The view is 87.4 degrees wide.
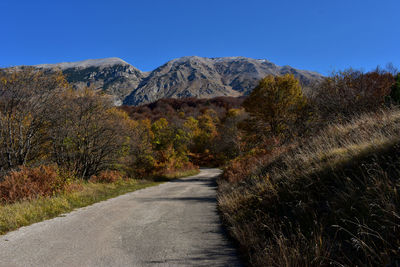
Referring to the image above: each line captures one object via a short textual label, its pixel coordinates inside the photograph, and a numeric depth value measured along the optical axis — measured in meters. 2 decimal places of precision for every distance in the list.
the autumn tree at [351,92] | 12.86
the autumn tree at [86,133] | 12.91
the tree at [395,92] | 11.33
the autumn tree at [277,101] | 20.84
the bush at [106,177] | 15.69
